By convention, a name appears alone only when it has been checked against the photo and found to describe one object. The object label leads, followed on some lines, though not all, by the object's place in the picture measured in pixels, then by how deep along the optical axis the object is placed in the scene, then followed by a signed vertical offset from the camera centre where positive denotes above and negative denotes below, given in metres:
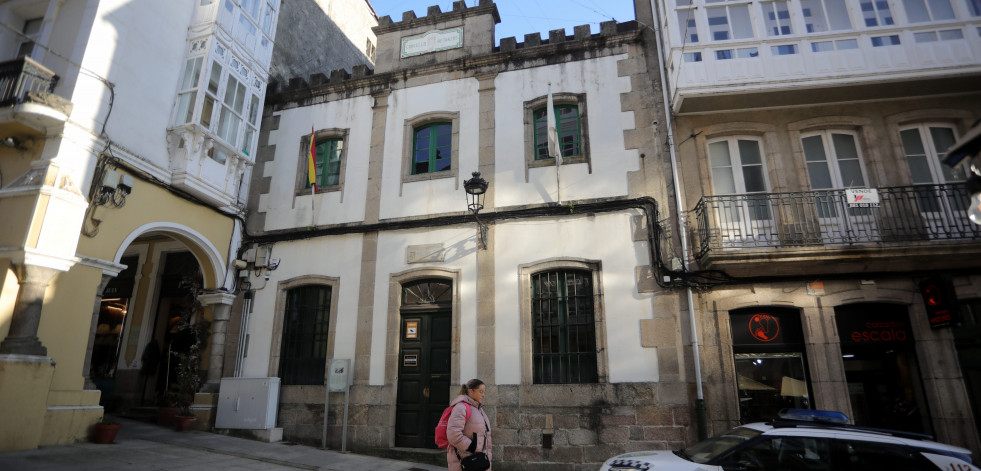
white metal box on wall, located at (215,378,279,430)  10.34 -0.19
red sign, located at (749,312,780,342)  9.20 +1.06
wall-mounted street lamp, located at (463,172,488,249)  9.70 +3.53
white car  5.04 -0.57
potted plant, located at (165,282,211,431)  10.70 +0.49
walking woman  5.38 -0.39
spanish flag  11.47 +4.59
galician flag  10.00 +4.57
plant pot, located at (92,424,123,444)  8.37 -0.60
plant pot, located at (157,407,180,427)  10.62 -0.44
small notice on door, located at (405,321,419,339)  10.53 +1.18
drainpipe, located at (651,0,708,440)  8.50 +2.76
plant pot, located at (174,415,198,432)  10.31 -0.54
